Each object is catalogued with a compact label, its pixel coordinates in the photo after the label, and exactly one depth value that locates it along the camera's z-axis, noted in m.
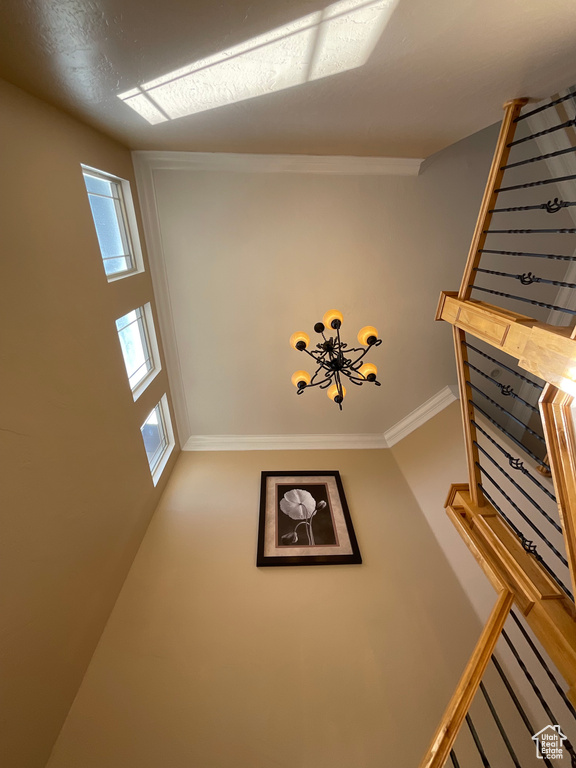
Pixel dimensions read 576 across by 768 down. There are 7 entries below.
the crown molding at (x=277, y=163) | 3.05
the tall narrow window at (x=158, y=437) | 3.90
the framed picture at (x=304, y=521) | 3.34
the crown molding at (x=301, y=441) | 4.74
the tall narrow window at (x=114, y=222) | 2.75
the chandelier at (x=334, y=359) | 2.50
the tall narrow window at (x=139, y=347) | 3.30
